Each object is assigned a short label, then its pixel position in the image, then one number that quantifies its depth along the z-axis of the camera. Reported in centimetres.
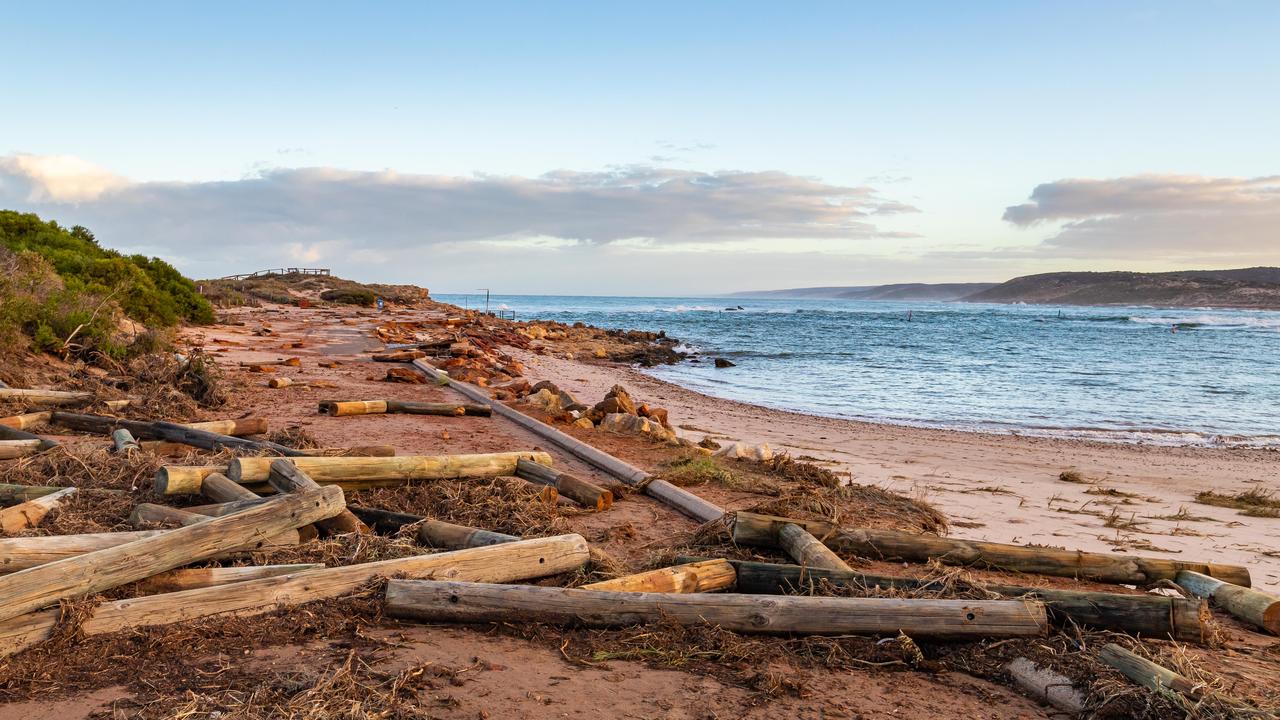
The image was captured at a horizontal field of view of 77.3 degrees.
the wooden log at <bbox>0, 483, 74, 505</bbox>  558
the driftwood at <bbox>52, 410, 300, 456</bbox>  743
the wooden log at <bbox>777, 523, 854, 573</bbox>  489
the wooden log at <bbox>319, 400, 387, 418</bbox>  1059
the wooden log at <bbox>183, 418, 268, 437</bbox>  848
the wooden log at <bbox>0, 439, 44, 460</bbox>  715
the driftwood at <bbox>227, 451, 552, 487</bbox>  613
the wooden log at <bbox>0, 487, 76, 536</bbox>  499
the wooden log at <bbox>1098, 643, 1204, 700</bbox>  331
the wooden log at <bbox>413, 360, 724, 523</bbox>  665
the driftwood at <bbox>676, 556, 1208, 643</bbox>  408
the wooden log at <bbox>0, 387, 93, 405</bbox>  952
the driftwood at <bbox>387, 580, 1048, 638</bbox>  405
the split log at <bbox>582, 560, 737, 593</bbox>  451
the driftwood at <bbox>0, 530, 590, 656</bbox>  373
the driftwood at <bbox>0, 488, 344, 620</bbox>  370
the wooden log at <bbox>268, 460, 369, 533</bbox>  541
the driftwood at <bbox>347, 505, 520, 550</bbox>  514
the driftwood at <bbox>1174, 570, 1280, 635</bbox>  449
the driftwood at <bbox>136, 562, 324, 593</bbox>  420
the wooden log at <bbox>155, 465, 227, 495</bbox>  571
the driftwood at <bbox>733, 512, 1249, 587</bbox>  519
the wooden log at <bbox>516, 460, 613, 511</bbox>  677
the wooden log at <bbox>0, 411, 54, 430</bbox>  836
